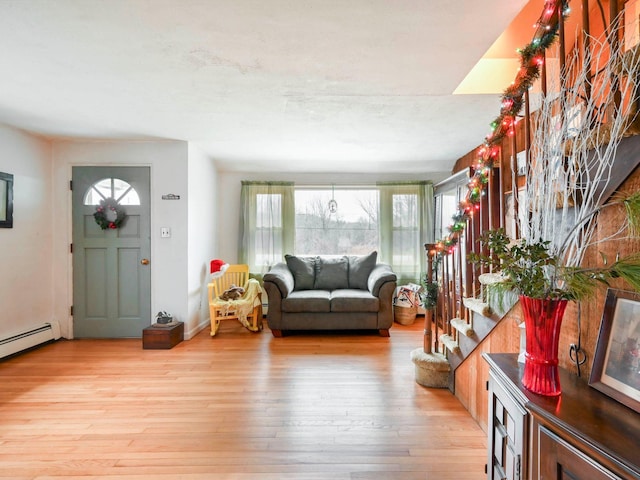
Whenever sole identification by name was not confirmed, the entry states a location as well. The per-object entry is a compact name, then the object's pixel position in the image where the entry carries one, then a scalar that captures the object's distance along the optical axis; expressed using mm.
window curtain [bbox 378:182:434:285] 4824
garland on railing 1387
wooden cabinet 755
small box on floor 3330
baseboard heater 3057
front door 3633
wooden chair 3775
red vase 1021
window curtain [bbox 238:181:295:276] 4812
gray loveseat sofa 3768
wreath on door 3568
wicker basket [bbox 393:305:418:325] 4262
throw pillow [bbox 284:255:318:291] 4367
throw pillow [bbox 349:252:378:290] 4387
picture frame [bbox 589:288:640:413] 909
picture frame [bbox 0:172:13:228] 3047
